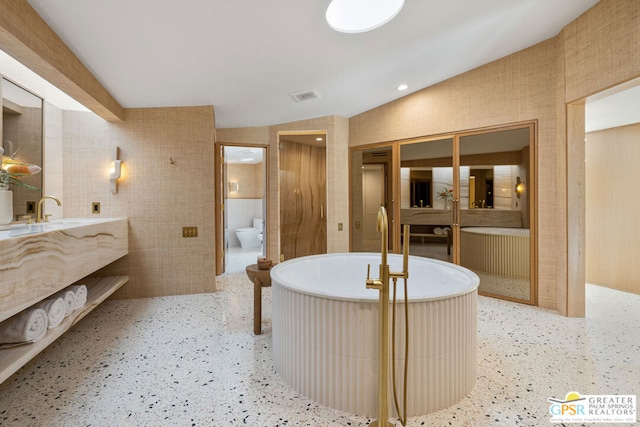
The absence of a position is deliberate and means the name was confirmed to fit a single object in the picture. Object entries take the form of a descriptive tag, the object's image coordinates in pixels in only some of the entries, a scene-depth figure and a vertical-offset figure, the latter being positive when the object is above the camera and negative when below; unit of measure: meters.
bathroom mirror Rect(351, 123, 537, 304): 3.11 +0.15
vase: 1.82 +0.04
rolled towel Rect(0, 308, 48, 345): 1.57 -0.63
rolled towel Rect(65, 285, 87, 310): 2.19 -0.61
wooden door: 4.55 +0.18
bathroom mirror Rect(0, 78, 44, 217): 2.29 +0.66
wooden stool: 2.42 -0.62
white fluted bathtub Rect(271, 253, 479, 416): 1.46 -0.70
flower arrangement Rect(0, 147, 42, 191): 1.89 +0.29
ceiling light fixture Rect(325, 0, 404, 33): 2.12 +1.46
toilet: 6.48 -0.53
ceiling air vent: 3.23 +1.31
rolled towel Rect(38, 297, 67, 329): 1.83 -0.61
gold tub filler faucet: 1.24 -0.44
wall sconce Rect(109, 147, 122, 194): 3.19 +0.45
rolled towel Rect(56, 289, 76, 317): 2.05 -0.62
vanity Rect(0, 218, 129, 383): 1.38 -0.31
